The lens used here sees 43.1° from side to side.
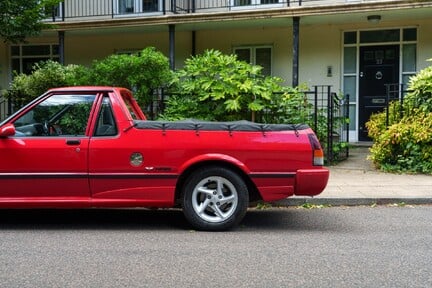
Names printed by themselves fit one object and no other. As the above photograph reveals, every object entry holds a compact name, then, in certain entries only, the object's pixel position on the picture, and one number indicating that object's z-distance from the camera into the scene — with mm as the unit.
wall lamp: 13859
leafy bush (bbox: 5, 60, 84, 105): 12562
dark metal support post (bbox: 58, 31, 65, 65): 16125
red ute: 6398
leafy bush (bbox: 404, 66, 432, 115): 11188
